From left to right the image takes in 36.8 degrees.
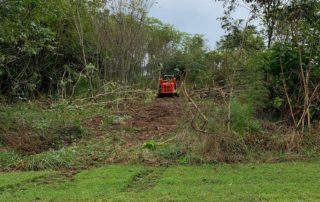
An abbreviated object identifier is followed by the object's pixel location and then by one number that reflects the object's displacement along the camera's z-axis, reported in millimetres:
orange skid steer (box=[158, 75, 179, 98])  22422
